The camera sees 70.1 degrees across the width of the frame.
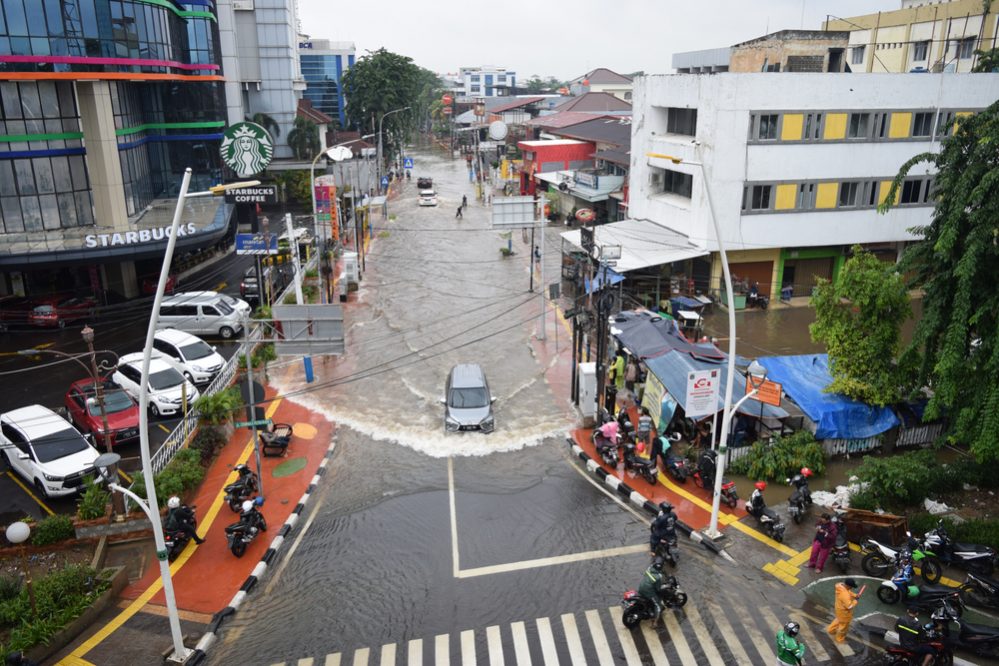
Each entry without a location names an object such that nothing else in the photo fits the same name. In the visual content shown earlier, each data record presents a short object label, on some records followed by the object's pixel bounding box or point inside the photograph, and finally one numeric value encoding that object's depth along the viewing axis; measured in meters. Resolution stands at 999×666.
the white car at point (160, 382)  23.66
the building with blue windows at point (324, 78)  103.19
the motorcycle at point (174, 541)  16.41
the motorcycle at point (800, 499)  17.06
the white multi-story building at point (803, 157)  32.66
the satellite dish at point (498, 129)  86.50
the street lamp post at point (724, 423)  14.86
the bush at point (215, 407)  21.56
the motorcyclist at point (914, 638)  12.08
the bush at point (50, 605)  13.41
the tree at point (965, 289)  16.44
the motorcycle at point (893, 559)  14.64
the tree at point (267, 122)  64.61
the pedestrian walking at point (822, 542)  15.05
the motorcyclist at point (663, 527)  15.35
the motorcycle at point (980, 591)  13.82
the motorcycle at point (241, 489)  18.11
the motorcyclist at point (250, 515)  16.81
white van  31.08
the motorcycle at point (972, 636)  12.49
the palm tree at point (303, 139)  66.06
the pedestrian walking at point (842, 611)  12.82
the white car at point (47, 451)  18.66
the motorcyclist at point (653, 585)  13.40
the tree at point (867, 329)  19.50
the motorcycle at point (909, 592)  13.56
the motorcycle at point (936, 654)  12.09
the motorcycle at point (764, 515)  16.34
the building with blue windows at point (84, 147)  30.95
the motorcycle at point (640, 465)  19.06
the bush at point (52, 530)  16.78
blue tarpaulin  19.77
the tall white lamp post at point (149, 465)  11.58
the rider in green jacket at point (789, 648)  11.59
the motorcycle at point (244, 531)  16.39
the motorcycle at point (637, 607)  13.39
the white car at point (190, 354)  26.17
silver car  22.58
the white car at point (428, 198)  68.19
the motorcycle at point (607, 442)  20.28
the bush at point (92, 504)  17.28
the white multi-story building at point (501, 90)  159.50
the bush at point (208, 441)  20.64
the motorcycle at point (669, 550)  15.49
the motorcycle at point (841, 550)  15.16
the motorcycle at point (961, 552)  14.75
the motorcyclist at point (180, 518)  16.50
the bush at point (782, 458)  19.06
